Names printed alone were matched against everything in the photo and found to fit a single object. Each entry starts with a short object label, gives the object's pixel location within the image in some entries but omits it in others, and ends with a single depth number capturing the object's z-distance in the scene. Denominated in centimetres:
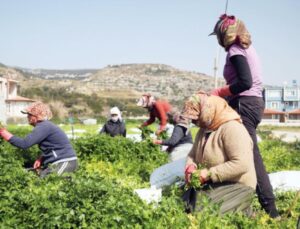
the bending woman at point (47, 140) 546
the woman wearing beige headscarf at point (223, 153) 351
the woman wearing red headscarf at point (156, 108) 780
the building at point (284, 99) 8771
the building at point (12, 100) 7612
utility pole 2112
